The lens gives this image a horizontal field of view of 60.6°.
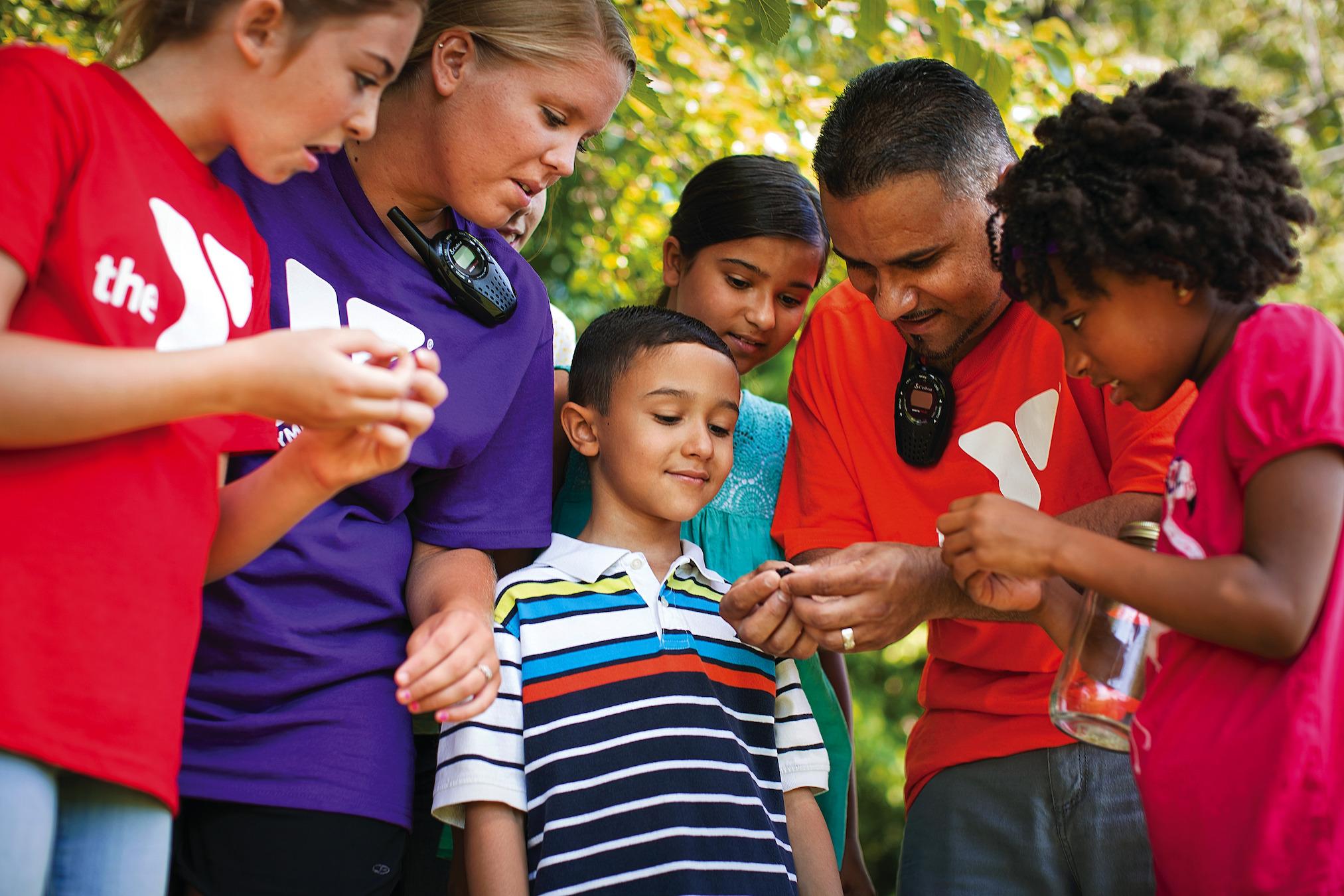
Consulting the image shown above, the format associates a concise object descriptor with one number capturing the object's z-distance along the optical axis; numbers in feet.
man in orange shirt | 7.52
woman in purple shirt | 6.33
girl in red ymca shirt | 4.59
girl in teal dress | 9.66
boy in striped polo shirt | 7.09
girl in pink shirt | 5.05
